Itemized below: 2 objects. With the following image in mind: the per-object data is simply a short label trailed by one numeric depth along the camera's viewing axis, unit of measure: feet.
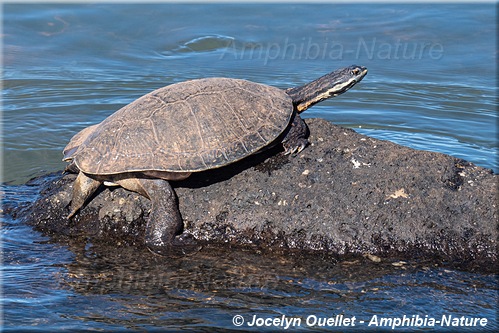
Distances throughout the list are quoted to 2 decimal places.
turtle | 35.19
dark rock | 34.24
